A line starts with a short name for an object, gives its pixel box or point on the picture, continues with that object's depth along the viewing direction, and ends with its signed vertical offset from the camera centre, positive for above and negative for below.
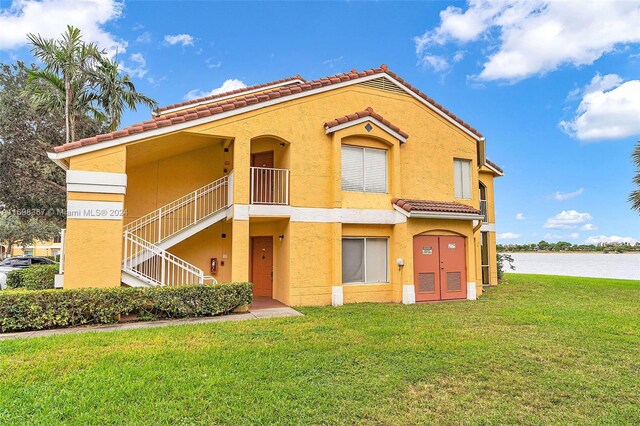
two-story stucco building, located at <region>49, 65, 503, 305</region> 11.16 +1.81
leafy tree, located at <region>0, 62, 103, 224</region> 19.01 +5.37
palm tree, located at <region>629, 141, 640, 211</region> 19.82 +3.61
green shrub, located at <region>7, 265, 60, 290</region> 13.01 -1.30
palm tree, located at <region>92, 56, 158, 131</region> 16.56 +7.54
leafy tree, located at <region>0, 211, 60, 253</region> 38.81 +1.42
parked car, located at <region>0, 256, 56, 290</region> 26.82 -1.43
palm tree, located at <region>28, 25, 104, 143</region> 15.41 +8.06
